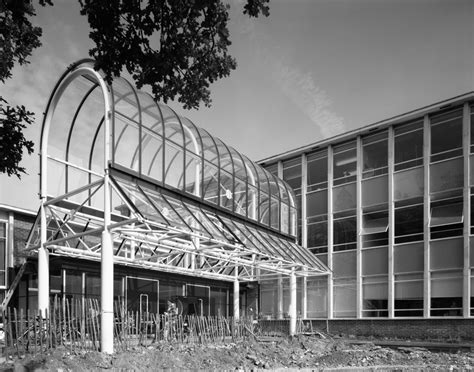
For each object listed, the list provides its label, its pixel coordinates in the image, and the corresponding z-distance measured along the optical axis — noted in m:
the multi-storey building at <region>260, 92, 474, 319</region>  28.28
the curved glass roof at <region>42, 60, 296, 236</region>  20.03
